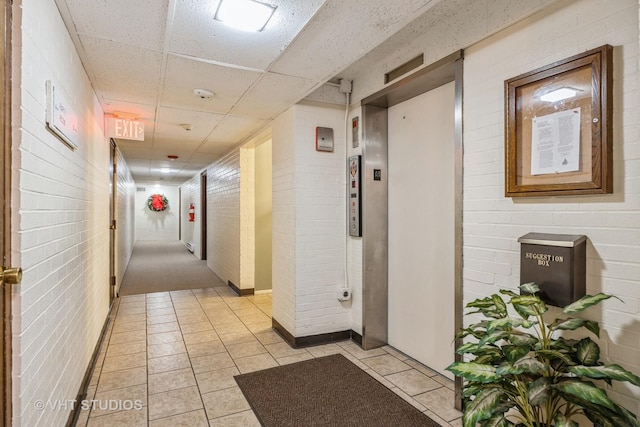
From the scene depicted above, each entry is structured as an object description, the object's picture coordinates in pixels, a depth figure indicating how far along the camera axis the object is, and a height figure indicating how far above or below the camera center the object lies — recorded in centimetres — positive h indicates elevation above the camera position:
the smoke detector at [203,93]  295 +103
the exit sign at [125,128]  378 +91
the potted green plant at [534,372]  125 -65
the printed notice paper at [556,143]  159 +32
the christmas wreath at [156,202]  1415 +32
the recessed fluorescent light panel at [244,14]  176 +105
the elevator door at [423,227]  263 -14
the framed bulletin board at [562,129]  148 +39
